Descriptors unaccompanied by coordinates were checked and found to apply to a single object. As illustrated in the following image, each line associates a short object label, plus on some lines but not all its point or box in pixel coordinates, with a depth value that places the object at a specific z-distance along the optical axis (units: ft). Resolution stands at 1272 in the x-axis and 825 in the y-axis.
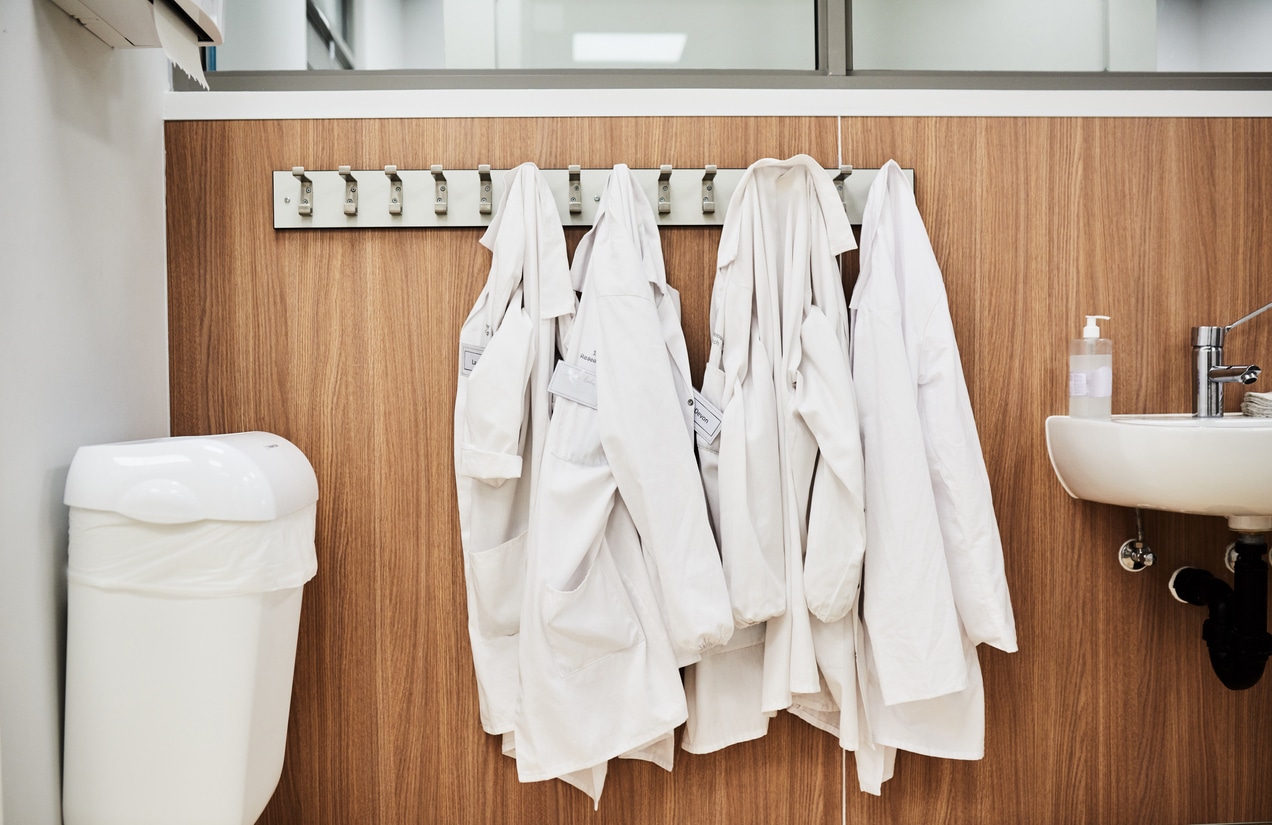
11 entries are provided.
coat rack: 4.21
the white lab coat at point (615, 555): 3.57
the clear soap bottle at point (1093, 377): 4.33
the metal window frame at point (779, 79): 4.35
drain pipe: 4.08
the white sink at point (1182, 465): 3.52
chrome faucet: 4.36
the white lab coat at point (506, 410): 3.73
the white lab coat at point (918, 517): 3.68
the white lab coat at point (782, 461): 3.72
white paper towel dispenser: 3.26
